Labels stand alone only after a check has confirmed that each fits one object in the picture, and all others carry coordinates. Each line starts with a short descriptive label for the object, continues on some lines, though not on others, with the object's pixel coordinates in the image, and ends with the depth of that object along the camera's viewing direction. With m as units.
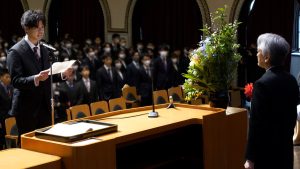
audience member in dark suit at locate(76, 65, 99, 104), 7.59
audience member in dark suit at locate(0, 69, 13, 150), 6.16
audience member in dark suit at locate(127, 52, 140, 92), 9.03
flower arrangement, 3.90
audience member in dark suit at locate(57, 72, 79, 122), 7.54
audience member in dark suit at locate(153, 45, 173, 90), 9.51
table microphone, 3.35
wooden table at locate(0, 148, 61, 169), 2.35
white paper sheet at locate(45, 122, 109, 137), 2.67
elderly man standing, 2.81
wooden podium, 2.55
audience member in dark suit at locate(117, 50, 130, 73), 9.77
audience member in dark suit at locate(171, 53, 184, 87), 9.77
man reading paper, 3.25
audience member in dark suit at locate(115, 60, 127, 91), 8.84
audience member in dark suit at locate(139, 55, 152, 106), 8.80
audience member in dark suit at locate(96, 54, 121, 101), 8.58
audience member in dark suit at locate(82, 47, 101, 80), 9.76
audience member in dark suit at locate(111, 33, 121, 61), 10.95
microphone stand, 3.25
